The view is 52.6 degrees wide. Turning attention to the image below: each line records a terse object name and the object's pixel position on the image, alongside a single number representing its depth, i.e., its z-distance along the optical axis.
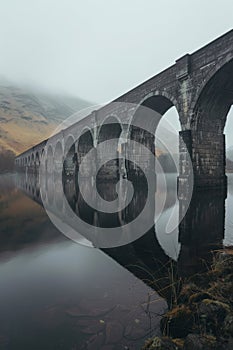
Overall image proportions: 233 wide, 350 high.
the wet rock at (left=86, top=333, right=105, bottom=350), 2.20
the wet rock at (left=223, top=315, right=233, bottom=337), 2.13
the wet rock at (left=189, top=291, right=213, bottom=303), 2.66
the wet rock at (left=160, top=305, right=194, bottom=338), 2.29
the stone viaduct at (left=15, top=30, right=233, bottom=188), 13.49
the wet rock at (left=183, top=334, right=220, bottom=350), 1.97
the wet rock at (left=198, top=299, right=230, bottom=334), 2.24
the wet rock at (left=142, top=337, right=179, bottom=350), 1.96
